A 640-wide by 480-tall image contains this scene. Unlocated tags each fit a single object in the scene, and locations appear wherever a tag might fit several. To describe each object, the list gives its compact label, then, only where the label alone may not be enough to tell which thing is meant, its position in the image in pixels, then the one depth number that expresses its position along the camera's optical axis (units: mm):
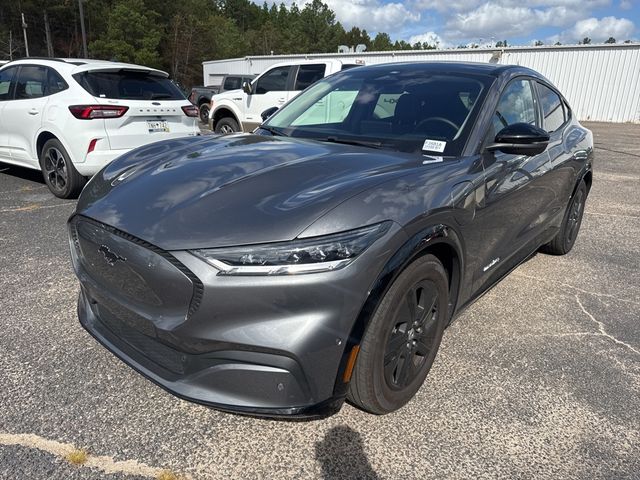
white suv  5629
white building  24000
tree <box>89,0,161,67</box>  48844
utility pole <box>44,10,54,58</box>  52406
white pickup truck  9961
